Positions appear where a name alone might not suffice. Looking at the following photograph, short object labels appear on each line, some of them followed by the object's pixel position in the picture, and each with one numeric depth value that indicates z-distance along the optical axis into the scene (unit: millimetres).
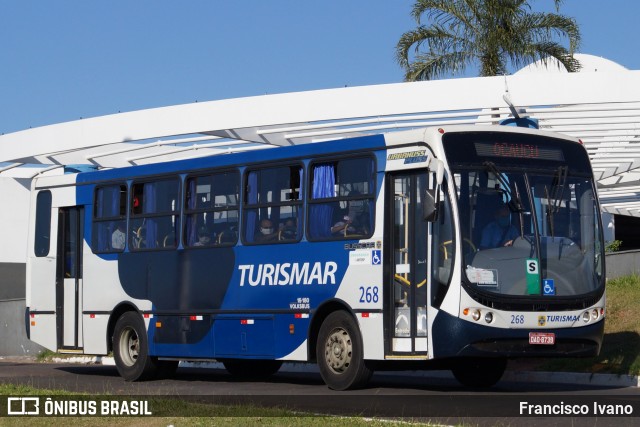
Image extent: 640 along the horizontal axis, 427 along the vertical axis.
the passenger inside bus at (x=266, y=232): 17141
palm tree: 35375
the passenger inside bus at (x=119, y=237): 19875
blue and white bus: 14750
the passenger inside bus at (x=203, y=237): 18256
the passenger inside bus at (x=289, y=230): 16750
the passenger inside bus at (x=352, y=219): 15773
